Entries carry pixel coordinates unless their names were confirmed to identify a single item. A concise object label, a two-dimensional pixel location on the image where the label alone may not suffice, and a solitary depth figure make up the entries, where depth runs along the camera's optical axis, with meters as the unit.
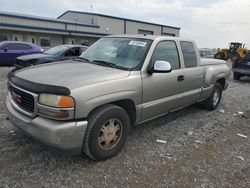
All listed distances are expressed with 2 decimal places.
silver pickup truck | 2.57
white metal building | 24.95
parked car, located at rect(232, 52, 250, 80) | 11.12
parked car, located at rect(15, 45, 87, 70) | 8.38
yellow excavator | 29.86
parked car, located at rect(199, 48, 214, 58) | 25.63
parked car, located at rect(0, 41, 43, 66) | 12.32
